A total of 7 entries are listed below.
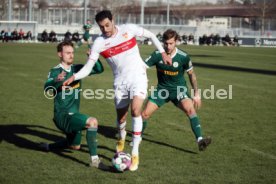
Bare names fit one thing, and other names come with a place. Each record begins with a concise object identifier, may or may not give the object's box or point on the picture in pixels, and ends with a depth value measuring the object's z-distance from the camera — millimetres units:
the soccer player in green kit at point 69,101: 12255
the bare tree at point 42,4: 162468
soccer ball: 11921
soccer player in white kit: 12406
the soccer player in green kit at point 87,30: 50501
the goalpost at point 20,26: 96728
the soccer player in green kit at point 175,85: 14991
